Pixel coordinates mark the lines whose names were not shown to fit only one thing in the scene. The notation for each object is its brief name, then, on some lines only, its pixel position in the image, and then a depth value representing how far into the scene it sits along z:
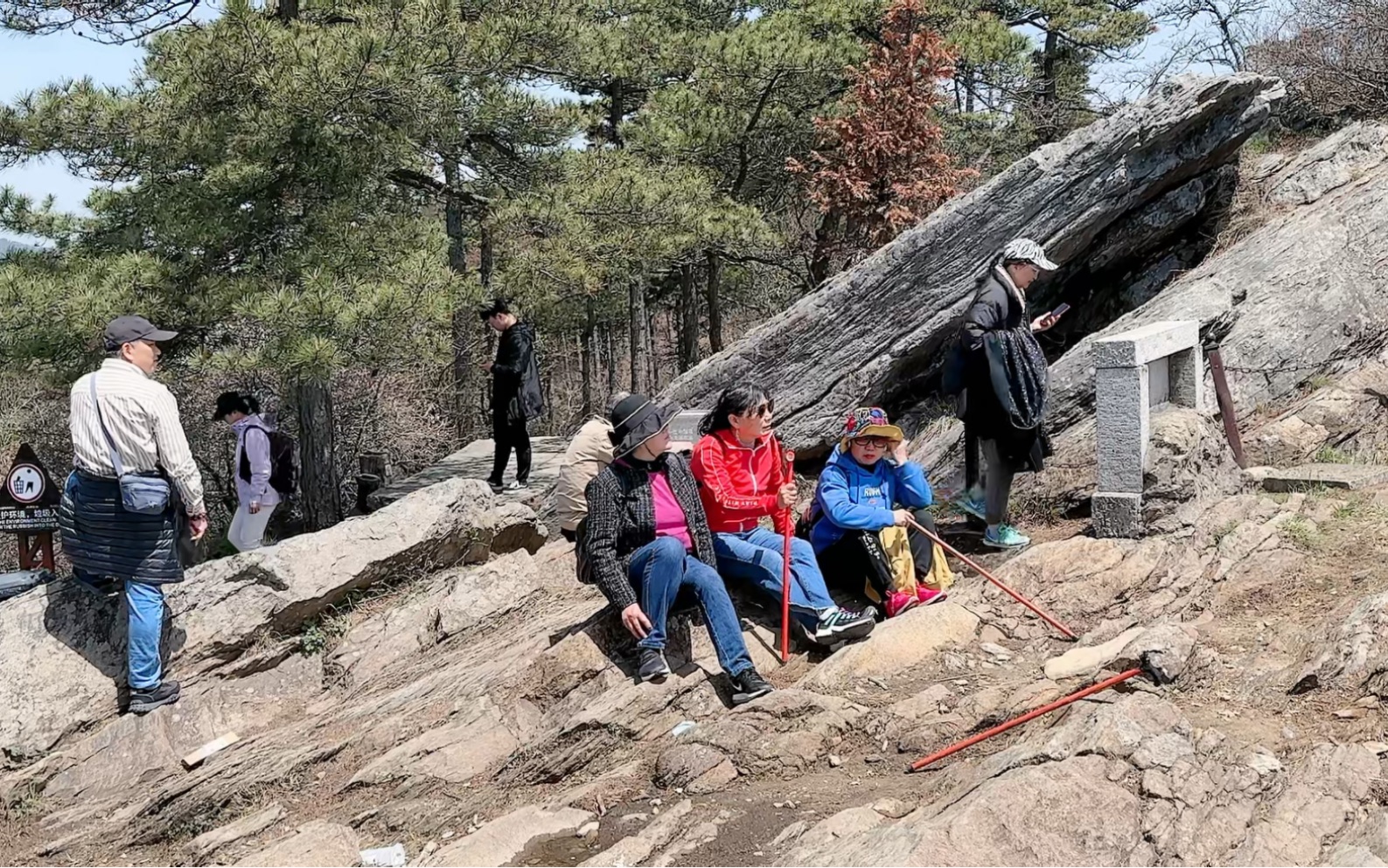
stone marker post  6.10
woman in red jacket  5.32
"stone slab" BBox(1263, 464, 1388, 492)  6.51
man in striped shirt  5.45
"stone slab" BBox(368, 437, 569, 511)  10.84
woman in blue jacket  5.51
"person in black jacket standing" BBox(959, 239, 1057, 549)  6.23
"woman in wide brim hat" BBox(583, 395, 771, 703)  4.89
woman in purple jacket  7.39
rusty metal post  7.40
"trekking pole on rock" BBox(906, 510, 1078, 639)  5.25
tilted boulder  8.62
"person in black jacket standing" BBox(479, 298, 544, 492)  9.41
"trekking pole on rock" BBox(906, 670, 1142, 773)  4.09
